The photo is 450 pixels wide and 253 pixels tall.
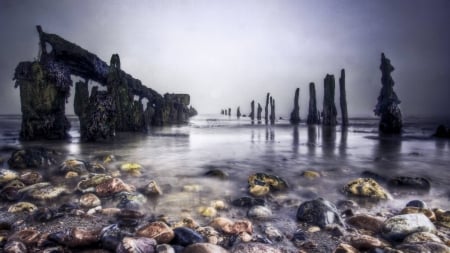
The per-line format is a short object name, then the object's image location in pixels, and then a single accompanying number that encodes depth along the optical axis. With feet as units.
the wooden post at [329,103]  88.79
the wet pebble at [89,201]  10.09
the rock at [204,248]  6.52
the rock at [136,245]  6.38
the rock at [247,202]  10.50
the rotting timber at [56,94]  32.53
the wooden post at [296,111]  114.42
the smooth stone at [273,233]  7.64
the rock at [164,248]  6.53
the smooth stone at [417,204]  9.77
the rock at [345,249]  6.60
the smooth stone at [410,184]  12.87
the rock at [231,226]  7.93
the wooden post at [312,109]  101.86
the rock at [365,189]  11.39
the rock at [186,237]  7.16
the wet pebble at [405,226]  7.47
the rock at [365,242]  6.90
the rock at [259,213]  9.25
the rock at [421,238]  6.85
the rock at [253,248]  6.55
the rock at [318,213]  8.44
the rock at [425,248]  6.21
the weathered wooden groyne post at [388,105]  57.77
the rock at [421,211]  8.66
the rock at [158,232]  7.25
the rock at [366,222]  8.12
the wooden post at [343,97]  84.11
